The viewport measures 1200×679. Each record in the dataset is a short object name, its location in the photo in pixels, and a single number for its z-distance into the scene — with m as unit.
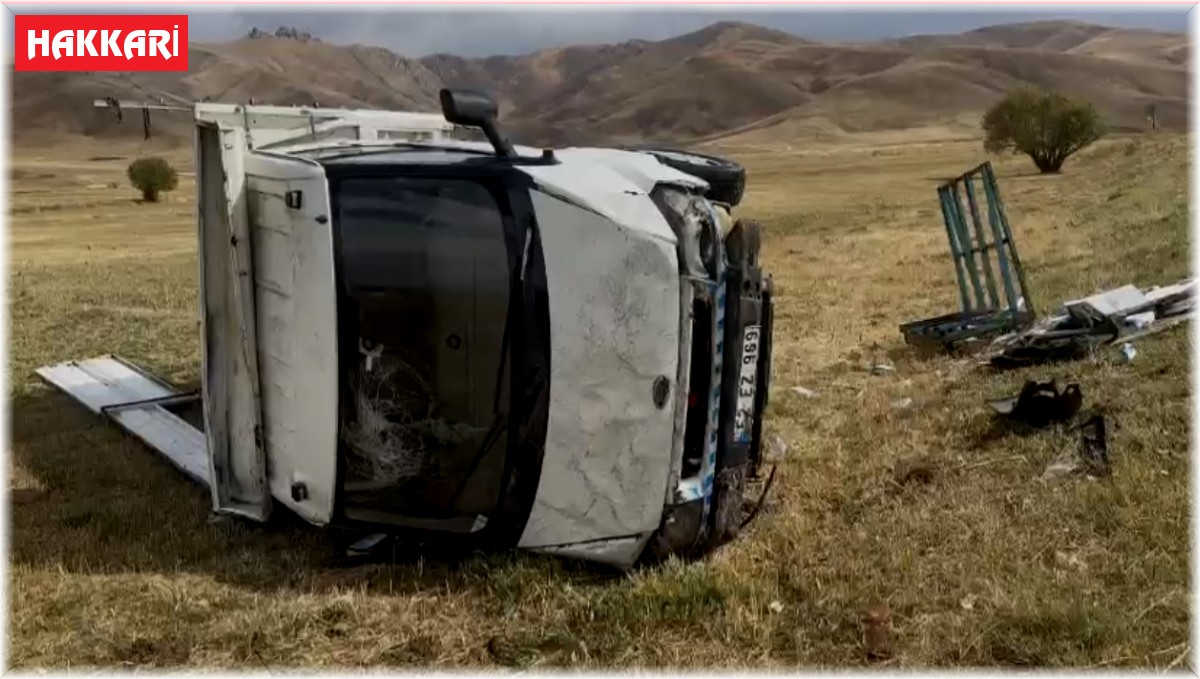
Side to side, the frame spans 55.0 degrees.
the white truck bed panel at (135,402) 5.82
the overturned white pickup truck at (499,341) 3.90
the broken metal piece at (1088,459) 4.80
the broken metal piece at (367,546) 4.36
